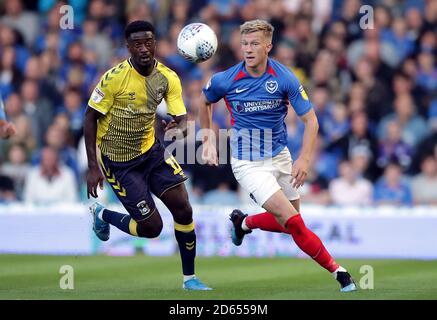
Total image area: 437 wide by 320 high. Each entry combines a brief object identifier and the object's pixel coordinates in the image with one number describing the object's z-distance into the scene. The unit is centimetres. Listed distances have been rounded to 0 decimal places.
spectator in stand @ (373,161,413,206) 1681
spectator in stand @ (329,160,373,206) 1695
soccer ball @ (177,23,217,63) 1134
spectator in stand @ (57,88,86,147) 1862
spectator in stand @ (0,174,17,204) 1777
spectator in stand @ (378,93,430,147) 1786
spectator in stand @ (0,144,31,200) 1812
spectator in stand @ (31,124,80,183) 1788
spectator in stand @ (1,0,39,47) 2117
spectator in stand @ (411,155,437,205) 1695
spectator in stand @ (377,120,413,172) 1738
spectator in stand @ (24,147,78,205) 1747
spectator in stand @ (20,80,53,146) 1891
